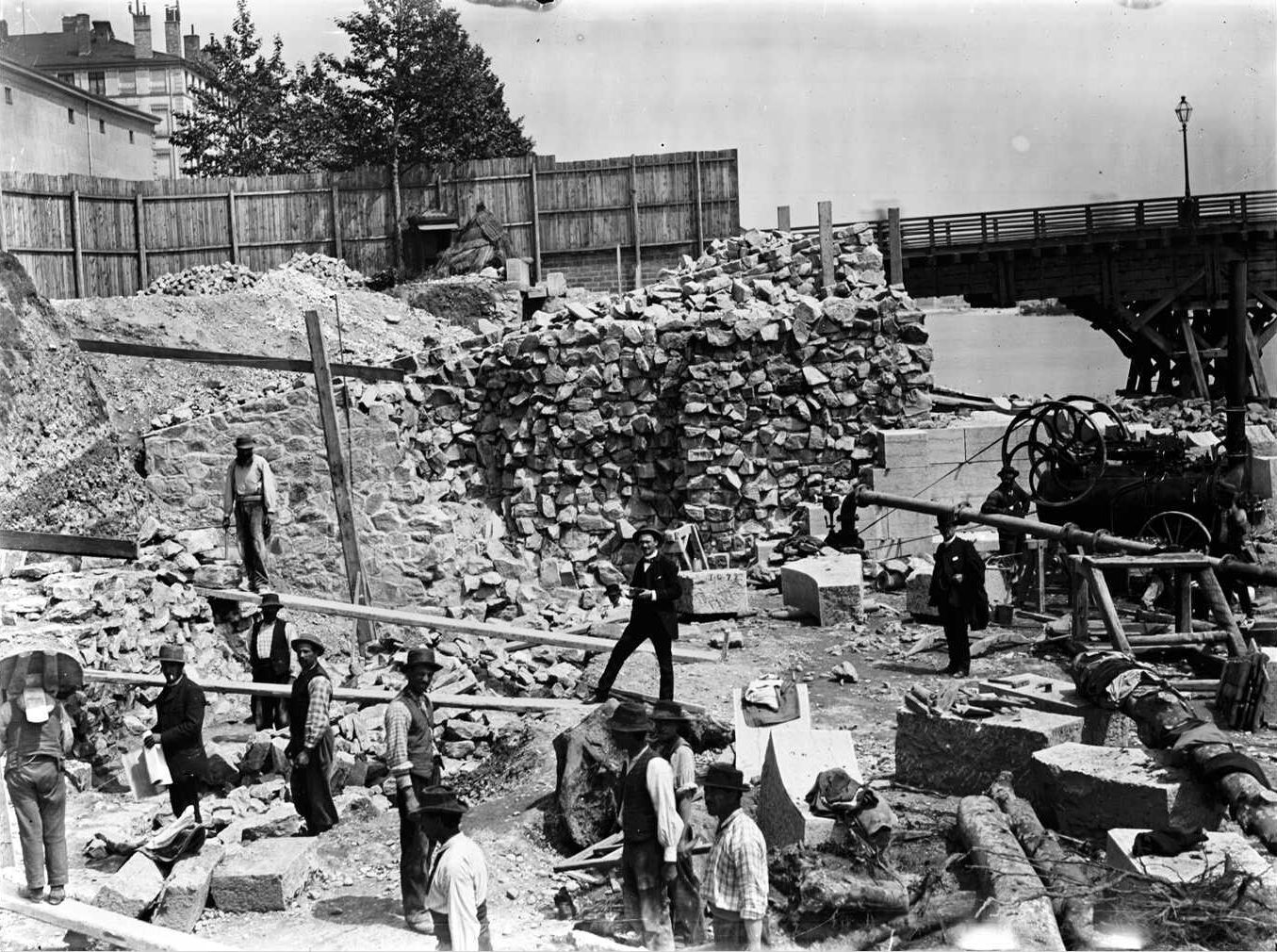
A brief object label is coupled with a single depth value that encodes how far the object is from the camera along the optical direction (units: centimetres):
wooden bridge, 2814
